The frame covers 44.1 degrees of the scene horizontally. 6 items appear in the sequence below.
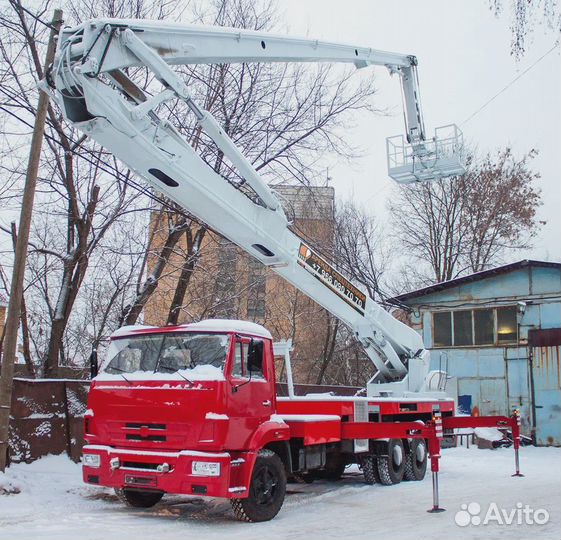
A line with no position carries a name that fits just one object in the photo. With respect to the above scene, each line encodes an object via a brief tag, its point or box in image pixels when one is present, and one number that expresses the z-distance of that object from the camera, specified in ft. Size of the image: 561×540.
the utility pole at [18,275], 34.04
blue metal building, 71.61
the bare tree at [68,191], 49.62
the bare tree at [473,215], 122.21
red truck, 27.81
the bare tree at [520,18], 24.21
